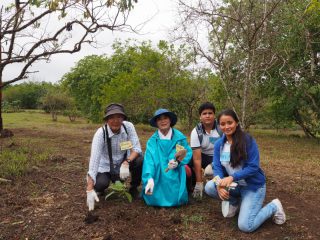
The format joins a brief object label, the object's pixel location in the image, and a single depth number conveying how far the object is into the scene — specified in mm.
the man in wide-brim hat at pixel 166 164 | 3934
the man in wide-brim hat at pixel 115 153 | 3951
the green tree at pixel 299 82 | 9578
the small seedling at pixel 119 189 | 4012
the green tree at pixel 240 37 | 5414
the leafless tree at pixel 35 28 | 8505
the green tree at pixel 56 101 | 25891
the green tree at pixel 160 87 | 15961
